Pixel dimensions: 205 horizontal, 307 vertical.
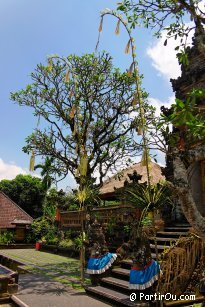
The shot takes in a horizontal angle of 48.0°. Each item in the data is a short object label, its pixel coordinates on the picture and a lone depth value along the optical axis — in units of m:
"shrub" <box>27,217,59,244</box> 13.37
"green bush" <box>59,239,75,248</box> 11.20
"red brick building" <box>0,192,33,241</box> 19.73
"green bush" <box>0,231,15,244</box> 15.71
